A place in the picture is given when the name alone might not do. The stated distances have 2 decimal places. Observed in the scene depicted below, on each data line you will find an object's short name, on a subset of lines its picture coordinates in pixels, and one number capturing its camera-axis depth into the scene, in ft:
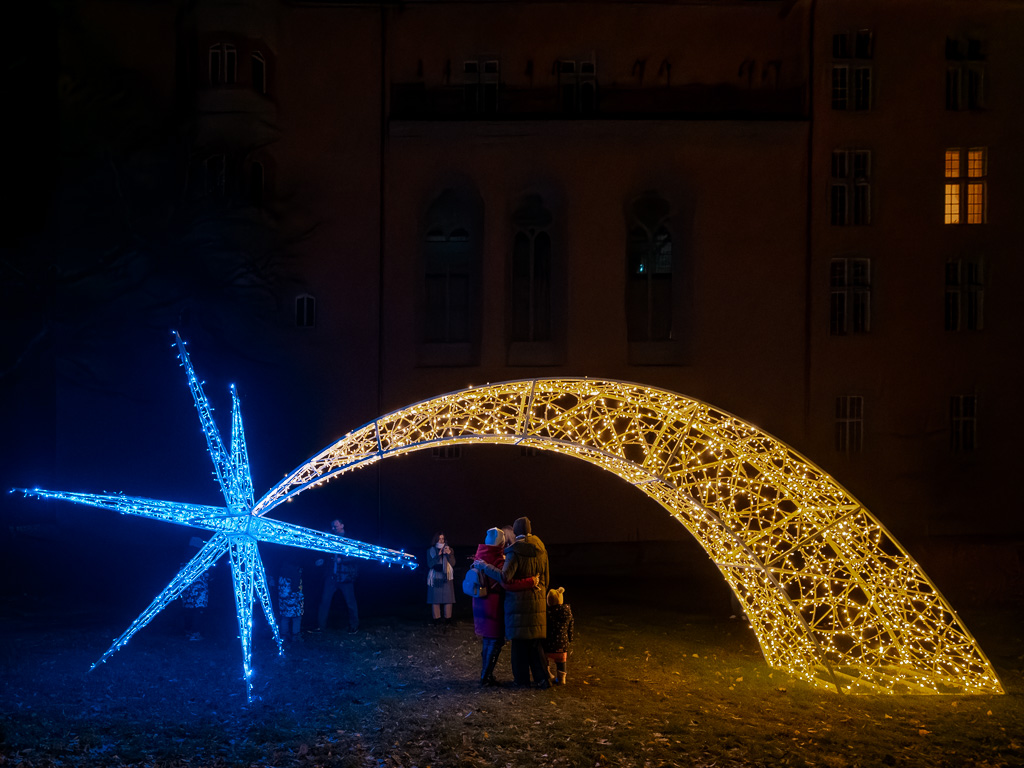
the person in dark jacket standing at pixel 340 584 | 50.93
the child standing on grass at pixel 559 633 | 39.27
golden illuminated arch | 40.01
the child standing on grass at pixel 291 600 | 48.47
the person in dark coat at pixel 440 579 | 53.57
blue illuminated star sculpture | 38.42
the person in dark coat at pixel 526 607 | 37.81
